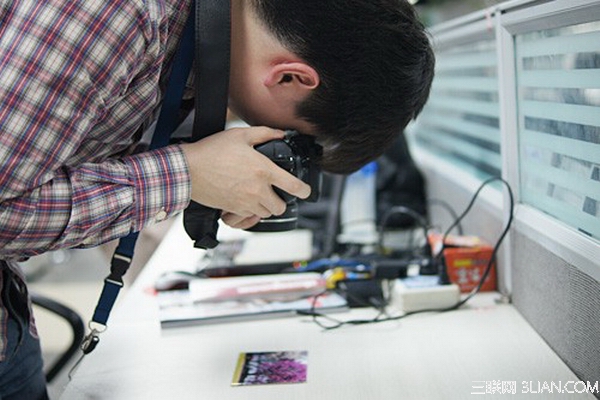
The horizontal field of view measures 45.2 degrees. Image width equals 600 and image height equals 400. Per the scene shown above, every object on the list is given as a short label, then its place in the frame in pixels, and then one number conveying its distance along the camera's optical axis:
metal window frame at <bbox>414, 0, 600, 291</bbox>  0.91
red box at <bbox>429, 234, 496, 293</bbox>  1.31
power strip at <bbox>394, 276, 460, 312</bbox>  1.21
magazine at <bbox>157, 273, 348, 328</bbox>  1.21
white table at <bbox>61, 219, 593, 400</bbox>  0.93
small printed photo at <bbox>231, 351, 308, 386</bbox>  0.96
